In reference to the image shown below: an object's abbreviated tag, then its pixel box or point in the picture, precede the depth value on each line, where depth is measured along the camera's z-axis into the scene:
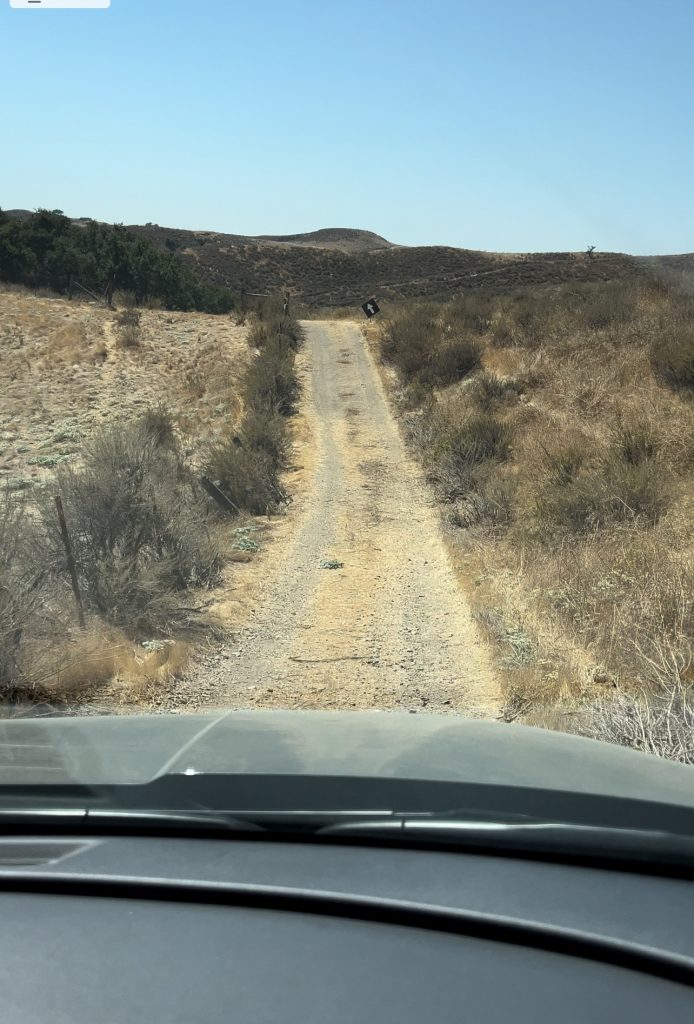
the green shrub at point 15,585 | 6.55
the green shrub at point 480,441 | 15.73
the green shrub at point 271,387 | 21.56
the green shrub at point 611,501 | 10.56
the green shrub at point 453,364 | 23.50
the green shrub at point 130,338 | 29.16
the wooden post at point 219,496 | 14.59
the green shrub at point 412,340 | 25.69
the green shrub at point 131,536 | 8.76
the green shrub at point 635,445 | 12.52
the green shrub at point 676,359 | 16.28
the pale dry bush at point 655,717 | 4.73
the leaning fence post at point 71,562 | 8.05
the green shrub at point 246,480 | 14.95
